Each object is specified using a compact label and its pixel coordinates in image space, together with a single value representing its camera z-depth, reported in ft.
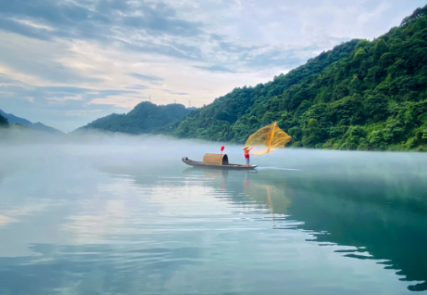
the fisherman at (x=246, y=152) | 86.16
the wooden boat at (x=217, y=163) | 81.51
